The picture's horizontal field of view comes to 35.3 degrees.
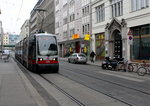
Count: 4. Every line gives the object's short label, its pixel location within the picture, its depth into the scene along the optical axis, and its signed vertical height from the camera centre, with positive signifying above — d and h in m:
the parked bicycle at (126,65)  19.67 -1.18
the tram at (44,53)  17.72 -0.02
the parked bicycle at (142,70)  16.75 -1.28
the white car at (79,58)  32.06 -0.76
